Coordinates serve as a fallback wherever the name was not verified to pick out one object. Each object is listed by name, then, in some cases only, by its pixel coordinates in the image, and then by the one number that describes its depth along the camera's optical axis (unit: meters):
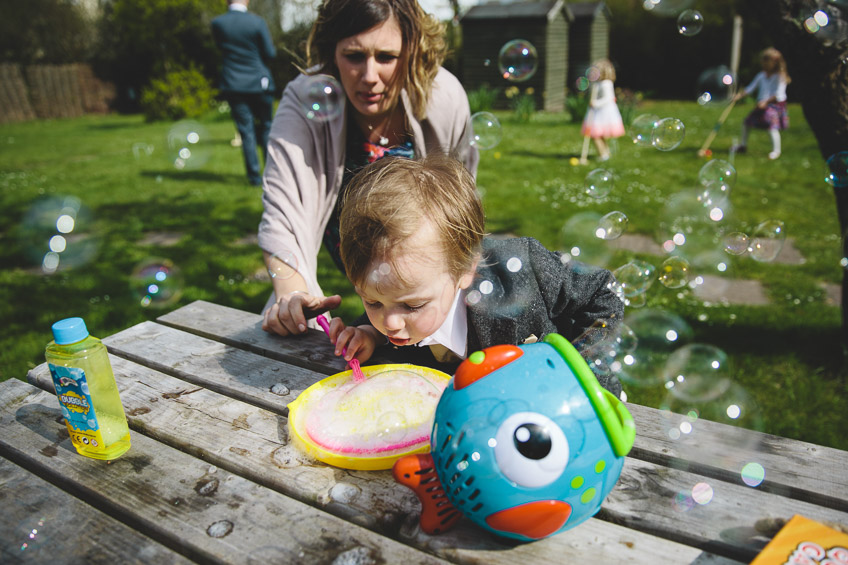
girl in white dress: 7.51
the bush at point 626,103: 9.15
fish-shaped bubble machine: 0.86
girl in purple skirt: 7.31
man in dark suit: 5.79
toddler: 1.29
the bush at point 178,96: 15.07
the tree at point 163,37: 15.41
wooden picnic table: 0.97
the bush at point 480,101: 10.85
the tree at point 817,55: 2.20
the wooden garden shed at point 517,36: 14.80
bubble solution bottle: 1.15
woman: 1.90
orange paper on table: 0.91
